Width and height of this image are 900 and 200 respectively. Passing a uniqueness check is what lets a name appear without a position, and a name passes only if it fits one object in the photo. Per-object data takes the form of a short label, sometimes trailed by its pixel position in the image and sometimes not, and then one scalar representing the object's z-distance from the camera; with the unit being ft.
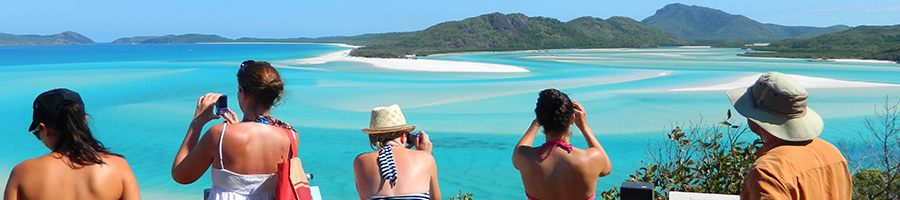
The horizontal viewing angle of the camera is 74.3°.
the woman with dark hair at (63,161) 5.94
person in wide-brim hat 5.08
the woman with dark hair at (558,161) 7.72
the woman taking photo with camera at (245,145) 6.88
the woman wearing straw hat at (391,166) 7.70
